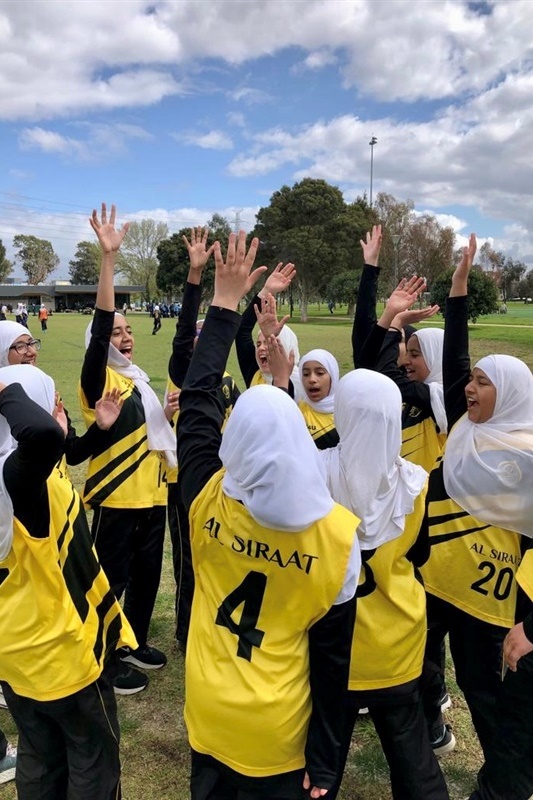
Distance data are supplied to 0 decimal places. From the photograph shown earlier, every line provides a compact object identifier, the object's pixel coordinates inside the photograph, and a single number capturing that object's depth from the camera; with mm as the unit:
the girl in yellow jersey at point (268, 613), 1528
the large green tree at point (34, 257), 90625
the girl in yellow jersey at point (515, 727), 2006
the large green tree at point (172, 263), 51062
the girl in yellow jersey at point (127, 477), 3164
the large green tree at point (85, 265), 95438
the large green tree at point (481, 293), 25438
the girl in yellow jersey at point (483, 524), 2342
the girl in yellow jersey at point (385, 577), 1993
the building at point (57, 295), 76375
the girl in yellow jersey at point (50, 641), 1883
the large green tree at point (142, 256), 71188
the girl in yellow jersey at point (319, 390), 3811
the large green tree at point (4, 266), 85338
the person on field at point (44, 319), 34344
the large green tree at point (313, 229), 38094
